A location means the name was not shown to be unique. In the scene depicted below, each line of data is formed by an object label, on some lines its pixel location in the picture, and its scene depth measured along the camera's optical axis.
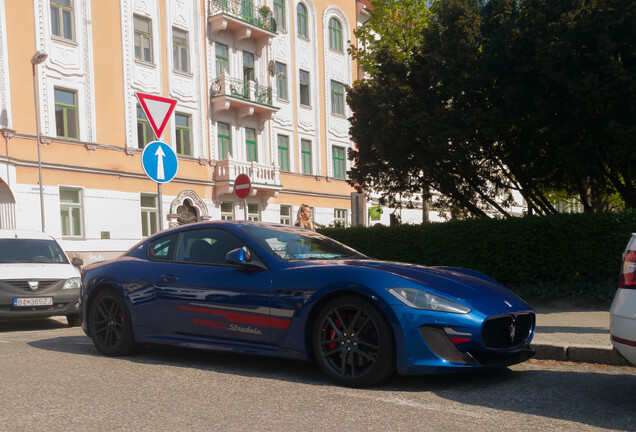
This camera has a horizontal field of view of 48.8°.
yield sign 10.06
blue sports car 5.28
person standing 12.85
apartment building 23.22
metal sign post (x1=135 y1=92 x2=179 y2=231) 10.06
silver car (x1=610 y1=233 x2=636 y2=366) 4.46
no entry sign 14.13
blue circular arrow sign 10.06
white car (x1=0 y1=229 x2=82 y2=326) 10.75
